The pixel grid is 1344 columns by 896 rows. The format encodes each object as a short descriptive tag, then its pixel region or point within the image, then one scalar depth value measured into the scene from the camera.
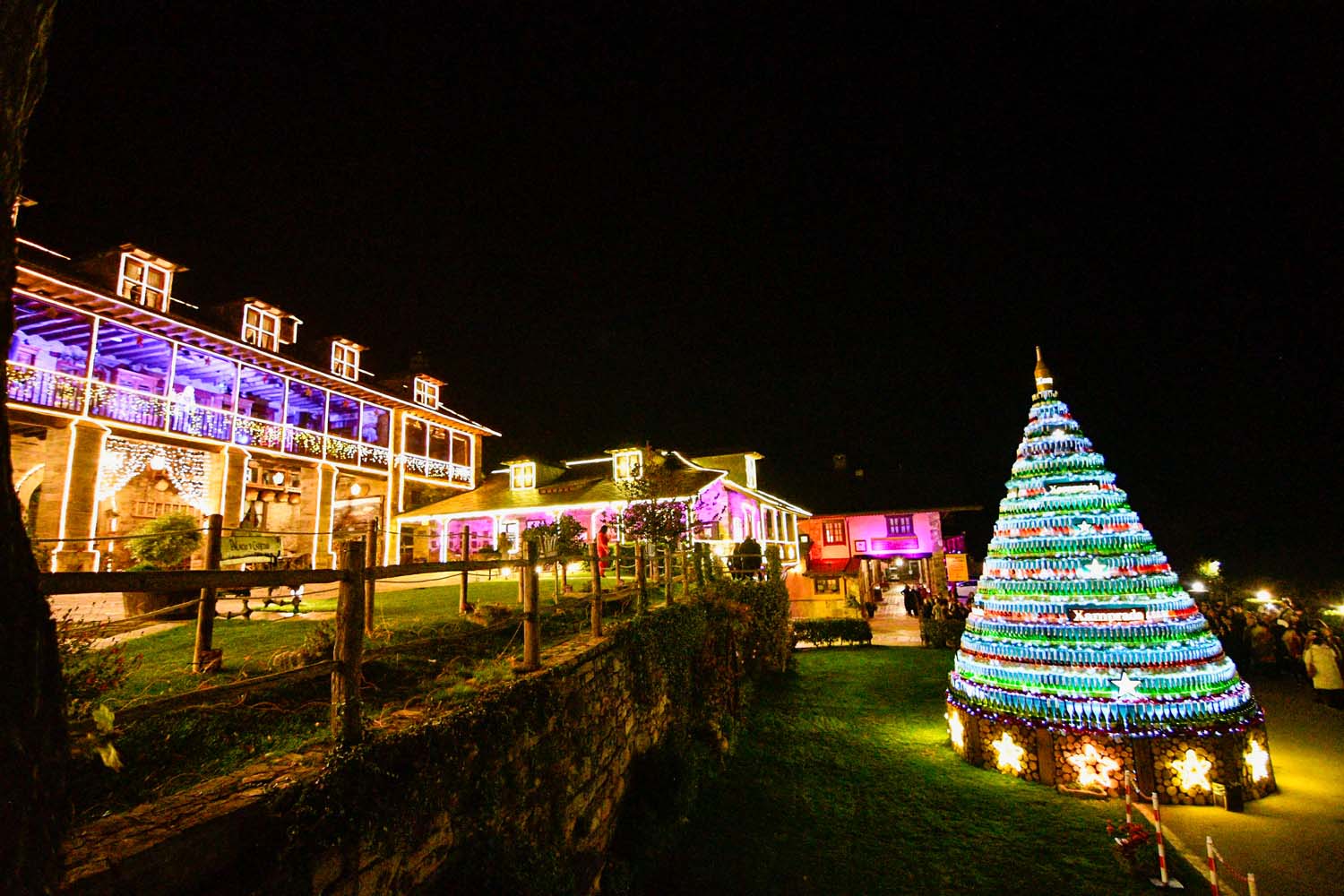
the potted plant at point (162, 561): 9.15
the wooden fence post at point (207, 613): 5.38
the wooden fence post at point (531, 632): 5.92
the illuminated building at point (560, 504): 22.48
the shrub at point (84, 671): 3.86
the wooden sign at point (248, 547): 8.84
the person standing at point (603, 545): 15.49
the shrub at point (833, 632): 20.91
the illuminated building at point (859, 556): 27.00
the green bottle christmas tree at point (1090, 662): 7.84
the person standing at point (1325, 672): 10.83
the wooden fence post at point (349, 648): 3.61
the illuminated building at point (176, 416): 14.34
